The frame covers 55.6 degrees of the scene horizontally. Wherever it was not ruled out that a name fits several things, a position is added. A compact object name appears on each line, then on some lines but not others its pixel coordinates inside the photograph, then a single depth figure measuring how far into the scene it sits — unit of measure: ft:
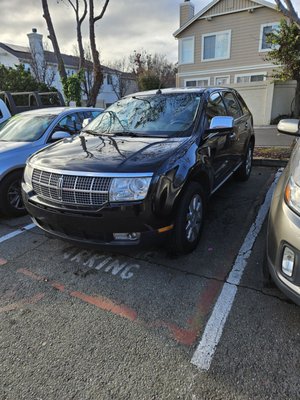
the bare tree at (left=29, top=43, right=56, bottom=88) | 82.53
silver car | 14.17
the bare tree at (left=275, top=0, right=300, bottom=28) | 20.57
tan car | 6.16
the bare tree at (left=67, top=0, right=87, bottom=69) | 55.36
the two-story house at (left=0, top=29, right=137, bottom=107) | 83.71
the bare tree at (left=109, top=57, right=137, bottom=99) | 122.42
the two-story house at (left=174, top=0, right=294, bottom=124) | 53.52
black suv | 8.33
